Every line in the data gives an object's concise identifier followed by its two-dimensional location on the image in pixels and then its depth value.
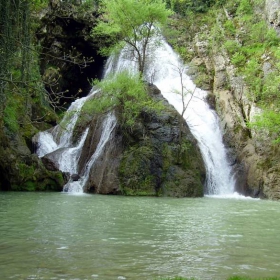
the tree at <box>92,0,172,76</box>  28.78
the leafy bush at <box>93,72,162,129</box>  24.97
